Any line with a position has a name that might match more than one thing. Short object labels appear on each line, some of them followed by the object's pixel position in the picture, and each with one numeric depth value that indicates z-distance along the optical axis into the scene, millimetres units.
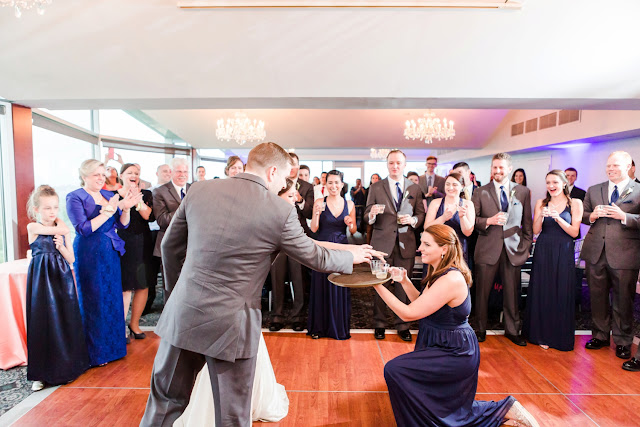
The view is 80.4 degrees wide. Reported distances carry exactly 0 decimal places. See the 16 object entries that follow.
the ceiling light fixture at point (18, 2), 2217
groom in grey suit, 1651
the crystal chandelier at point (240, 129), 8984
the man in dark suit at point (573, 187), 5902
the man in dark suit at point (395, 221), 3758
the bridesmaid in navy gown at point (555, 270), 3562
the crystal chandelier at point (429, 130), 8688
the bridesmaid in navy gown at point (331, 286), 3777
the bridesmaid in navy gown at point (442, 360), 2154
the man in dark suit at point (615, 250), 3410
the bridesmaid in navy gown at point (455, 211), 3578
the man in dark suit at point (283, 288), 4051
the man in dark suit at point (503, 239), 3688
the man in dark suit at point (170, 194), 3719
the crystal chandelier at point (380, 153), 14344
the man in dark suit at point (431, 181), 4973
